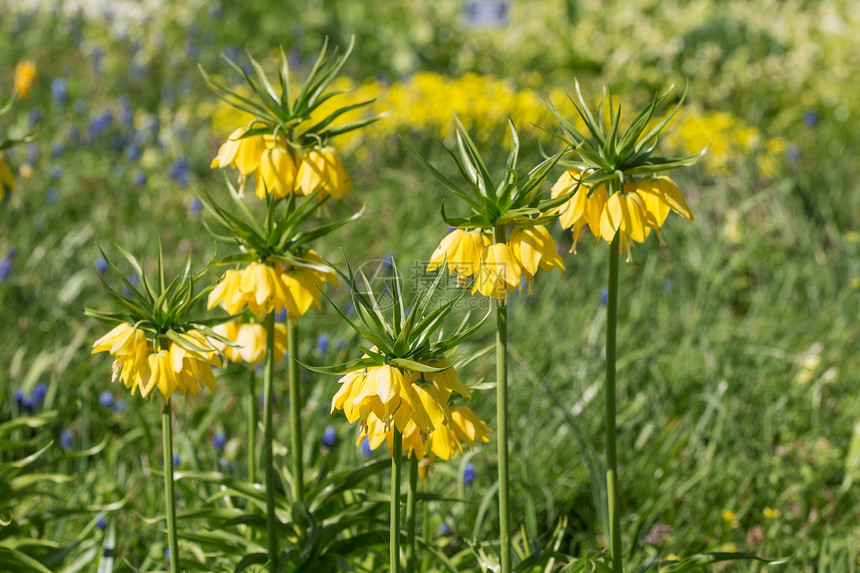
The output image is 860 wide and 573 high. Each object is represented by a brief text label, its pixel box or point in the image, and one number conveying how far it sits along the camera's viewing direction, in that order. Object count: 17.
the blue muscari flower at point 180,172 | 10.12
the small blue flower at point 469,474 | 4.91
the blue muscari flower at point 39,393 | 5.91
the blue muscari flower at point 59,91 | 11.18
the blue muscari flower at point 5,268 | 7.34
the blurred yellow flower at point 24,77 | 9.59
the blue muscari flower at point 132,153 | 10.12
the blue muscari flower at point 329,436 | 5.38
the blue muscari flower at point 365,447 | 5.21
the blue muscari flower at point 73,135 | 10.93
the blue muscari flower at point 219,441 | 5.39
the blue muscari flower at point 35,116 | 11.13
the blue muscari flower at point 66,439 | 5.60
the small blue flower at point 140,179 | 9.75
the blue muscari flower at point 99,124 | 10.95
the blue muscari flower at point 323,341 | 6.60
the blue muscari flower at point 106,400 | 5.92
